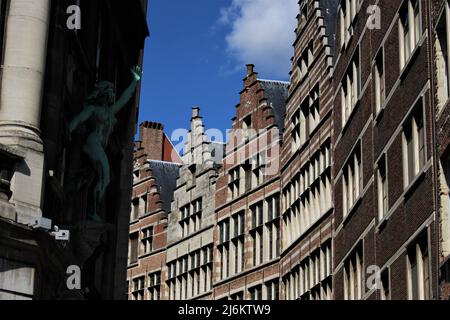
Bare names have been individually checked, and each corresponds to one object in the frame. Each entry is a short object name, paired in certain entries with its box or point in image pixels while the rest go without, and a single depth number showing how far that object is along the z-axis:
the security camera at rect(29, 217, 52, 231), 14.35
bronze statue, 19.09
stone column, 14.63
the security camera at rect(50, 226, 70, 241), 15.24
